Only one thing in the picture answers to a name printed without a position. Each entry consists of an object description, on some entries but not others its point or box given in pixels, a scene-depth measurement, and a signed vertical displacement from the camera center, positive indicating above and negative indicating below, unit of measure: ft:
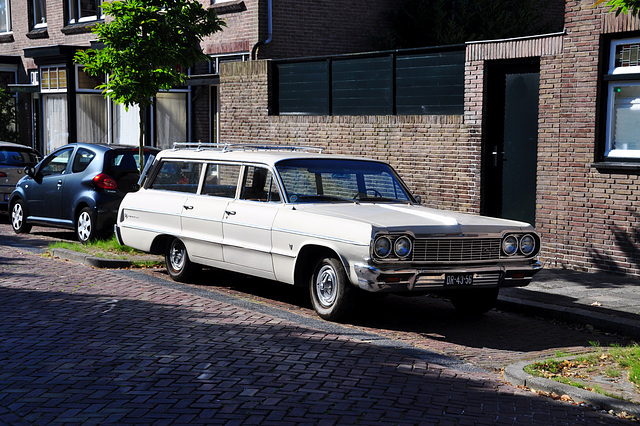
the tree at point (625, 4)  21.38 +3.50
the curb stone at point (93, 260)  37.73 -5.47
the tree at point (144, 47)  43.80 +4.84
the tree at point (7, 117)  89.30 +2.35
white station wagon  25.12 -2.94
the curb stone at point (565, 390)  18.54 -5.79
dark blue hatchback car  43.11 -2.45
